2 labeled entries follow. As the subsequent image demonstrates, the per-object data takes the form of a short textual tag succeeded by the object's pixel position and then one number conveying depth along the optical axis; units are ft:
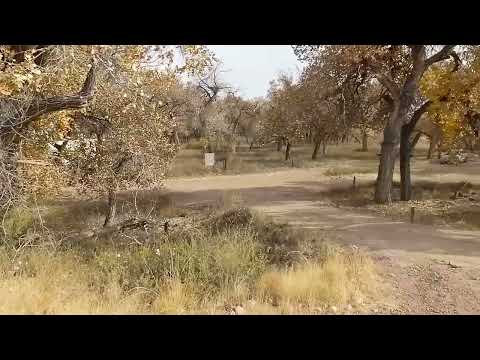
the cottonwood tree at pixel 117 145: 42.22
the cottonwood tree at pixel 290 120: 55.82
